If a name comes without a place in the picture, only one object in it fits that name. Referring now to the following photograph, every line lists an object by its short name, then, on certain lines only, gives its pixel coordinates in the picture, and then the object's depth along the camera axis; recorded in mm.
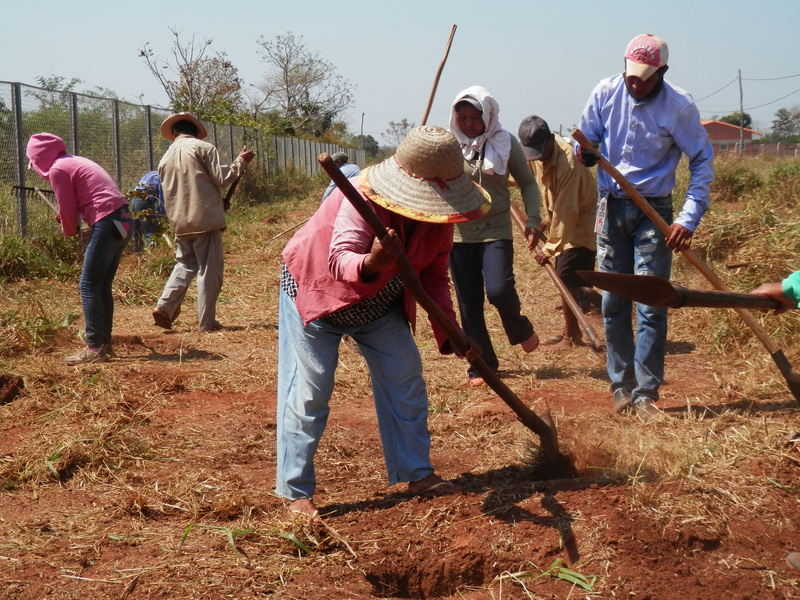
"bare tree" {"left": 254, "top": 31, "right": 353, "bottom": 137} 43469
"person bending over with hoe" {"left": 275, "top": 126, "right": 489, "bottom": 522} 2979
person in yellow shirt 6480
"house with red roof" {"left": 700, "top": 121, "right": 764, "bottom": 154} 87444
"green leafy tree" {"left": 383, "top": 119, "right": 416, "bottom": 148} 57559
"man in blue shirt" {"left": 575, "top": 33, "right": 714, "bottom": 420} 4531
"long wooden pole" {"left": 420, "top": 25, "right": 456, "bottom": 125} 6406
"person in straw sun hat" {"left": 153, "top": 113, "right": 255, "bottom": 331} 7457
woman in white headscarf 5344
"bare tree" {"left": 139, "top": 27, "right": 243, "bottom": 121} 24625
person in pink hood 6316
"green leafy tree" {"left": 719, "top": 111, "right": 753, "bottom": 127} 74288
